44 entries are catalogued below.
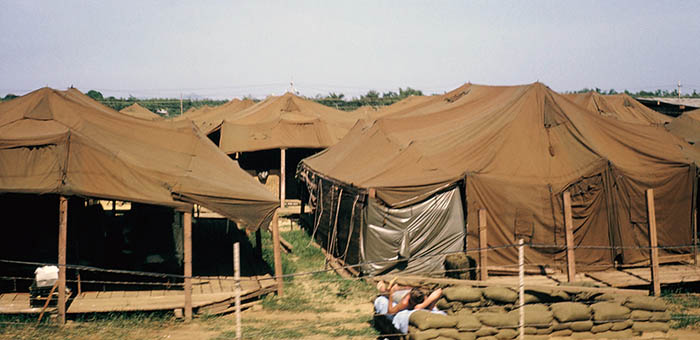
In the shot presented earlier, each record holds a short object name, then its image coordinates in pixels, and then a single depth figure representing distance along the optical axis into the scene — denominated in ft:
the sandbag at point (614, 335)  31.89
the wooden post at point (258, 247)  48.10
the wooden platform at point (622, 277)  40.22
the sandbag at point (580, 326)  31.58
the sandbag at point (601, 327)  31.89
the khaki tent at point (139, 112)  117.07
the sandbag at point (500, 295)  32.32
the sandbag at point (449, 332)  28.48
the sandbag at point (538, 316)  30.58
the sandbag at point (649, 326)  32.78
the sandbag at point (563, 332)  31.28
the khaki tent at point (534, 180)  43.09
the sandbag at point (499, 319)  29.66
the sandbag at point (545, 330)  30.66
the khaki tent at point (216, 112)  101.38
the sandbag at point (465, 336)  28.73
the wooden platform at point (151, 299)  34.00
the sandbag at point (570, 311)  31.40
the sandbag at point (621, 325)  32.22
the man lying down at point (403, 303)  29.50
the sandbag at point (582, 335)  31.53
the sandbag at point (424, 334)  28.02
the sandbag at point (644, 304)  32.81
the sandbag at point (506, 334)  29.55
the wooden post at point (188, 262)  34.82
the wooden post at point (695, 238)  45.02
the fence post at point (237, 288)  25.27
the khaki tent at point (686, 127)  72.04
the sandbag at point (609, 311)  32.04
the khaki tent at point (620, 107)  88.94
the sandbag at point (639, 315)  32.76
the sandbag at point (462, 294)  31.91
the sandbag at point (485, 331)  29.19
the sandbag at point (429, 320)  28.28
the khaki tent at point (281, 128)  79.25
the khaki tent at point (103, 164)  34.83
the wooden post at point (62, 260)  32.86
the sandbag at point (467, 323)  28.99
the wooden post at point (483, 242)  39.50
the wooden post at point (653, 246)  39.55
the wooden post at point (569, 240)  39.40
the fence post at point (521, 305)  28.15
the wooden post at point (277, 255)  40.04
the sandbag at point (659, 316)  32.96
